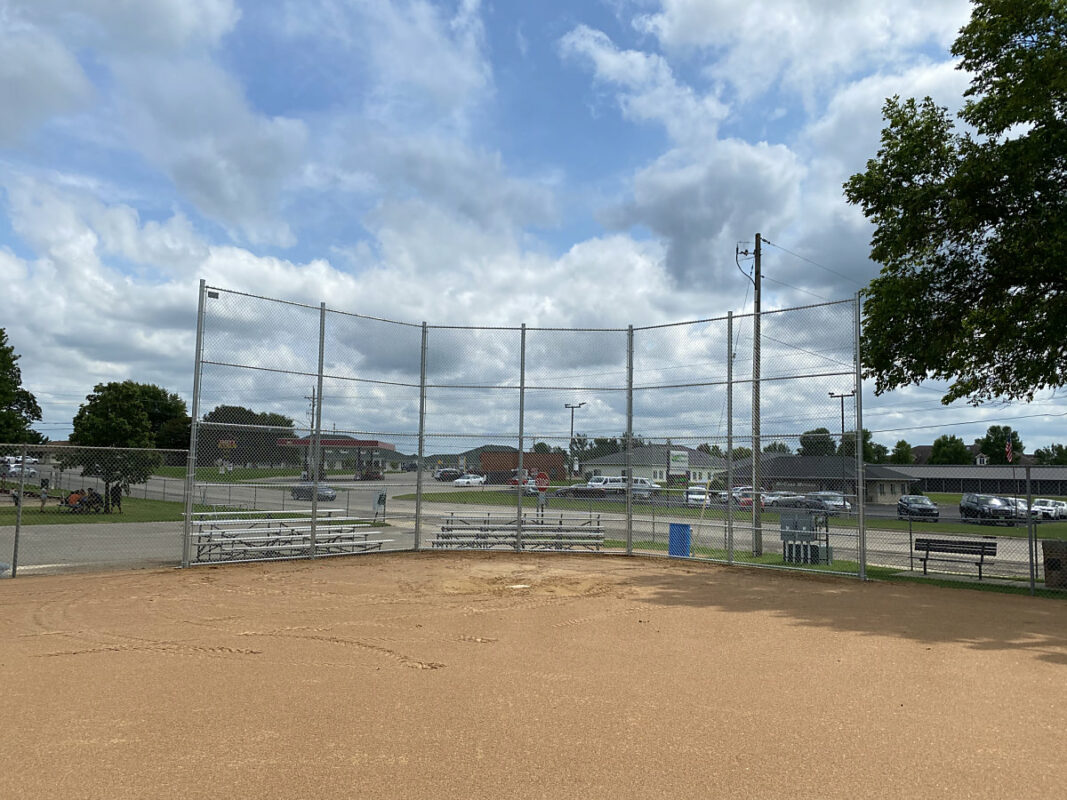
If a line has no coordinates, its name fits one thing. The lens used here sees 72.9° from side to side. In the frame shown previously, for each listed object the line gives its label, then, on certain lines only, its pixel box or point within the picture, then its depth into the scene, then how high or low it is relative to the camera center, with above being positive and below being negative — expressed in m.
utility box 13.78 -1.34
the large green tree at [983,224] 11.27 +4.21
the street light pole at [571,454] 15.26 +0.25
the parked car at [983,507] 23.23 -1.15
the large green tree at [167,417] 60.06 +3.76
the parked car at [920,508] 22.41 -1.15
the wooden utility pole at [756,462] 13.33 +0.13
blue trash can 14.68 -1.47
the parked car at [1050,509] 29.91 -1.44
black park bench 12.60 -1.33
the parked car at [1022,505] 27.89 -1.43
